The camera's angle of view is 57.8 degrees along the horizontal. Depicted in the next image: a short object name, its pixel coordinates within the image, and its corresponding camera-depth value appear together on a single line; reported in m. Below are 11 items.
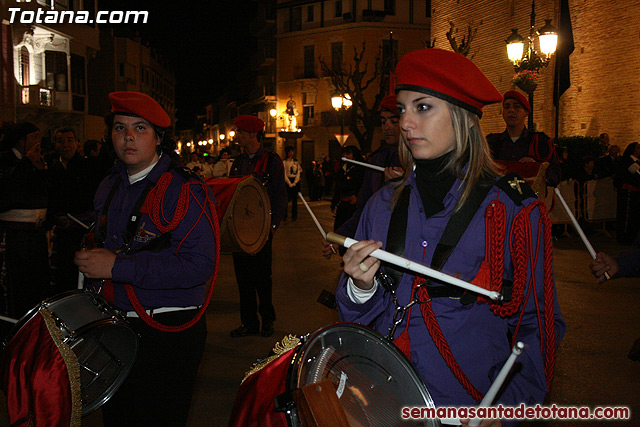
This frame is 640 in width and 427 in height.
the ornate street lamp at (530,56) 14.17
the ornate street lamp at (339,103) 24.85
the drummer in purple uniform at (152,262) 2.86
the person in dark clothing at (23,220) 5.86
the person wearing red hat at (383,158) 5.55
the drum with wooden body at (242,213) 5.23
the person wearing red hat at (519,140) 6.61
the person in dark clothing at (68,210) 6.74
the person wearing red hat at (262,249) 6.66
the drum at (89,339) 2.56
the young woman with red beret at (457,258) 1.89
